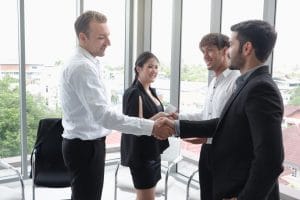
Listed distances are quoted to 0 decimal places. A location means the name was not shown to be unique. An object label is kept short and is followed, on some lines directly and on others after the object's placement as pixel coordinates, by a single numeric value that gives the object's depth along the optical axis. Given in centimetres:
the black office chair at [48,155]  266
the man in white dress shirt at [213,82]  196
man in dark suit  123
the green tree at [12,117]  348
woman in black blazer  241
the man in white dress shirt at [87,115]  187
